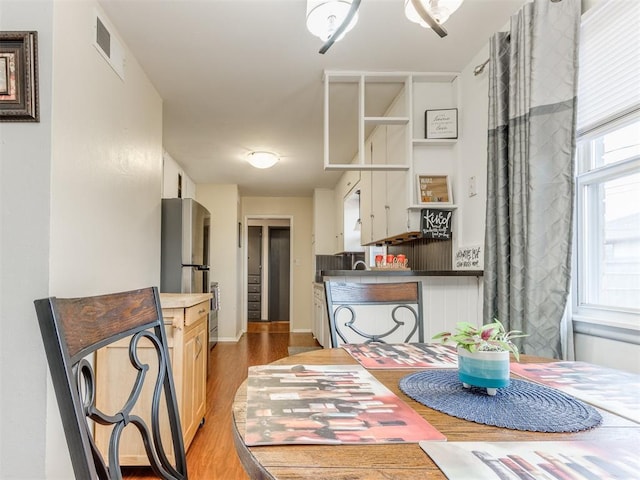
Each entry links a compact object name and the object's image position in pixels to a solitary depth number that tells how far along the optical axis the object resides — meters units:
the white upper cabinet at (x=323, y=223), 6.21
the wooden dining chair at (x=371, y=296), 1.52
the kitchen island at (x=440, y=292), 2.36
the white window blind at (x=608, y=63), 1.35
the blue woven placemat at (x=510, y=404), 0.68
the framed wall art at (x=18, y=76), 1.43
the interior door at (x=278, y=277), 7.84
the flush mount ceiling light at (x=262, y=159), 4.07
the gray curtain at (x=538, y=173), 1.54
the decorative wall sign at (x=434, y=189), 2.61
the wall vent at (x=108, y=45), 1.84
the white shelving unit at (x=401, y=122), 2.61
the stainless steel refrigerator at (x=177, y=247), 3.23
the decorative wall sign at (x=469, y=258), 2.29
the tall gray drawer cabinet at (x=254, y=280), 7.77
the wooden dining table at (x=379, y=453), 0.52
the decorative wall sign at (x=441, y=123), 2.60
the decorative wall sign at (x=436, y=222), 2.62
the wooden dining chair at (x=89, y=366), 0.54
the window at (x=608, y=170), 1.38
